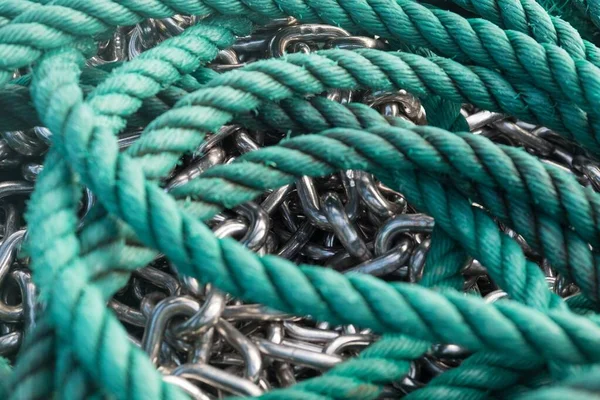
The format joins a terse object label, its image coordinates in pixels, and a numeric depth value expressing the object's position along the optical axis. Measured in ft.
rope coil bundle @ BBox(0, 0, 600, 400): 2.62
